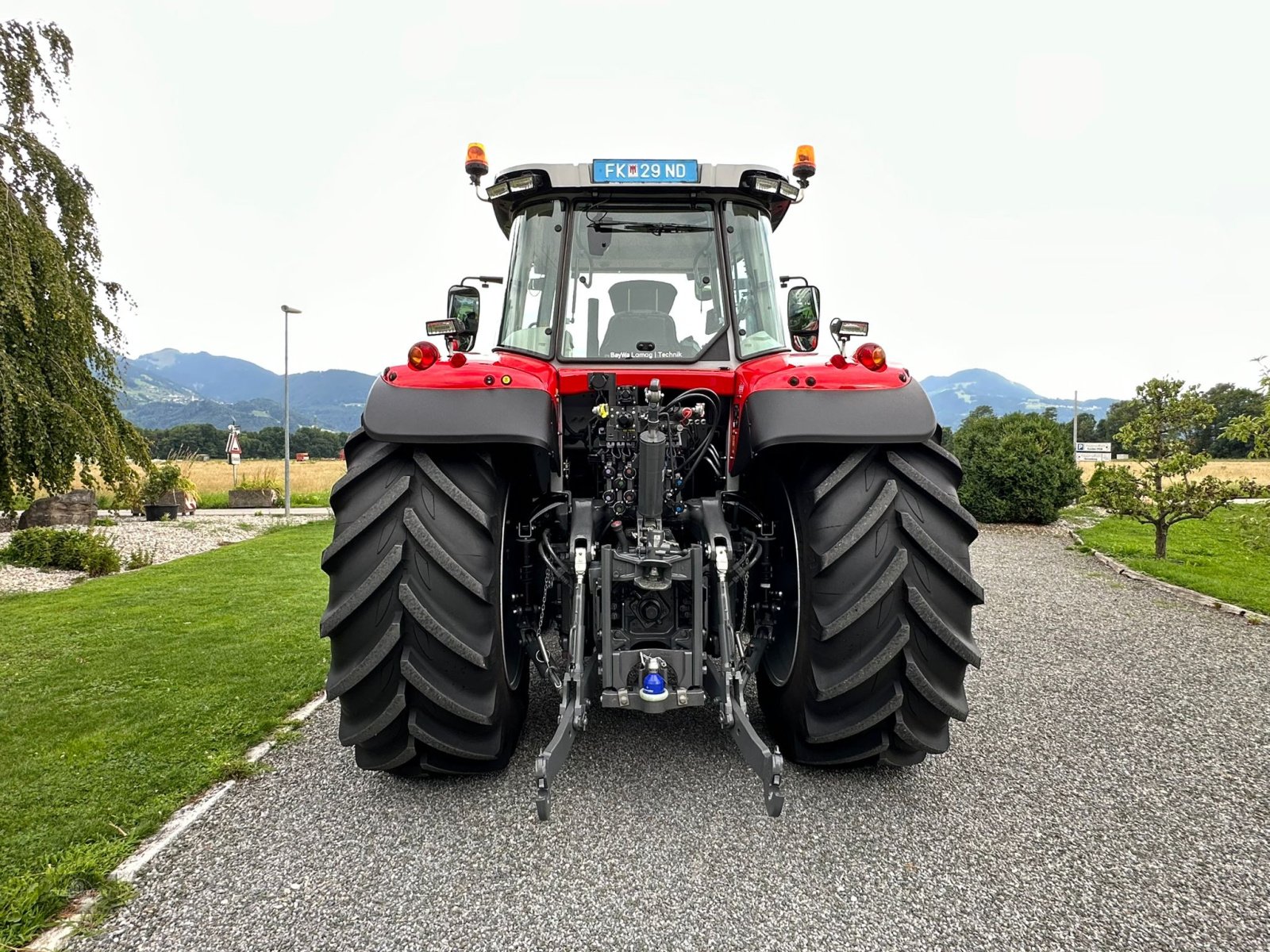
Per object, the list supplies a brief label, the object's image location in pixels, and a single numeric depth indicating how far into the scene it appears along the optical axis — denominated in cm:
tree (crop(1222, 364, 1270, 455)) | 712
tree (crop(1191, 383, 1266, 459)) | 4459
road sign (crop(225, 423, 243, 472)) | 2125
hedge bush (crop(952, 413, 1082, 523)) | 1396
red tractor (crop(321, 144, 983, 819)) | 260
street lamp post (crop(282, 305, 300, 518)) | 1828
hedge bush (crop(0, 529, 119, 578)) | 980
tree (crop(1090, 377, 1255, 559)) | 995
